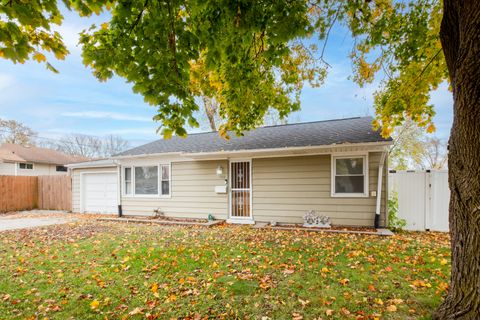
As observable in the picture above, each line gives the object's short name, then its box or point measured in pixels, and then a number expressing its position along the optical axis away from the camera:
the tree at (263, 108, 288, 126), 19.34
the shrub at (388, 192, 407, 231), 7.74
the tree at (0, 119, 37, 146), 26.68
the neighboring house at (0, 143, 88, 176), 22.06
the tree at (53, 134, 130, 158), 34.12
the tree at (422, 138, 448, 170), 18.92
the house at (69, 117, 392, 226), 7.90
